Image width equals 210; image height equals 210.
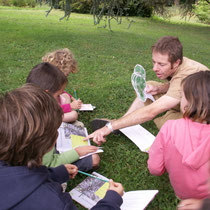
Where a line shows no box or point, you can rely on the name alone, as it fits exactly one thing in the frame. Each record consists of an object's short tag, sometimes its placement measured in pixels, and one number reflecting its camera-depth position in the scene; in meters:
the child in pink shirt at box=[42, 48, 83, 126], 2.84
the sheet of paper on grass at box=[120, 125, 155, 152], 2.62
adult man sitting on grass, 2.37
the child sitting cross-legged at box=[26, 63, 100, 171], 2.06
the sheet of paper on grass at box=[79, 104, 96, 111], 3.30
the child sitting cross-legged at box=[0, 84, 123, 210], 1.02
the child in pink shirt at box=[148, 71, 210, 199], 1.47
